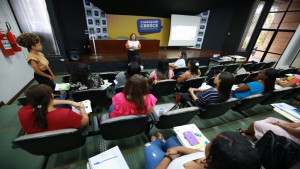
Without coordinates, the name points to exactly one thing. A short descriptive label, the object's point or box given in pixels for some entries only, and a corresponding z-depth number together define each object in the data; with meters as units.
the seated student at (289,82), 2.60
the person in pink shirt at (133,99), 1.33
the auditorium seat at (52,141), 0.98
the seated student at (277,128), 1.43
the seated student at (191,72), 2.58
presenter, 4.52
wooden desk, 5.36
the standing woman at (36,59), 1.95
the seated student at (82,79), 1.88
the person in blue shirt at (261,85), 1.99
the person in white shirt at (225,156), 0.59
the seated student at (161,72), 2.45
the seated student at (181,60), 3.66
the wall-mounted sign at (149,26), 7.14
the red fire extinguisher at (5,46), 2.60
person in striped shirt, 1.57
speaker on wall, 4.47
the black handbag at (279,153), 1.17
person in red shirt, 1.03
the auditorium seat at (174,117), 1.41
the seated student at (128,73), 2.12
